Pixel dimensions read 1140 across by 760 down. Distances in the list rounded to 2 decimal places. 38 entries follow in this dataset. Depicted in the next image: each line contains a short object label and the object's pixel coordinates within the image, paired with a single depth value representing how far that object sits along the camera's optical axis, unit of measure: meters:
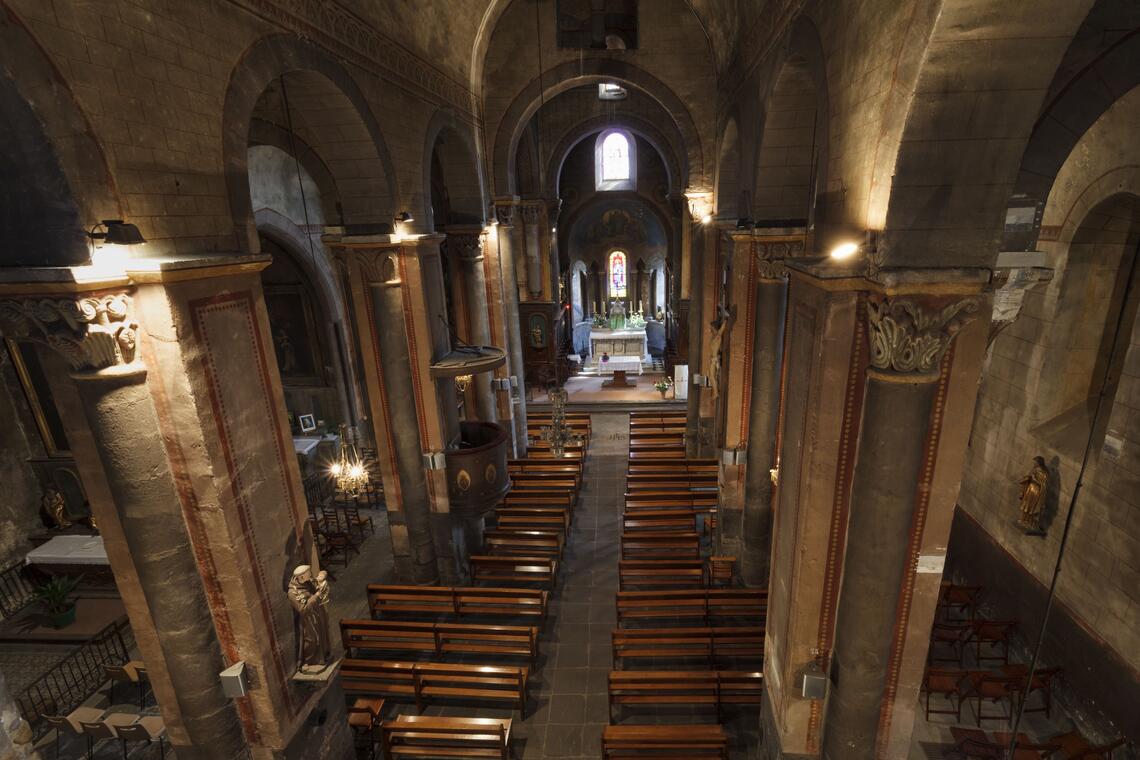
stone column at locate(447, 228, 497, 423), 12.23
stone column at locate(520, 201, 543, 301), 21.22
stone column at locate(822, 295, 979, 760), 4.04
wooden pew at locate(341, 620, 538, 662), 8.52
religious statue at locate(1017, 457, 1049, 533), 7.68
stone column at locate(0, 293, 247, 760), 4.12
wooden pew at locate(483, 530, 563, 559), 11.05
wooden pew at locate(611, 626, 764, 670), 8.19
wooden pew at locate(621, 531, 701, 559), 10.66
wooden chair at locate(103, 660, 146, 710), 8.05
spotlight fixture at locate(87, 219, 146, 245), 4.05
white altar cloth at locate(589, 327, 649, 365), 24.44
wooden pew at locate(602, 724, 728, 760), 6.70
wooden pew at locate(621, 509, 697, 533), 11.42
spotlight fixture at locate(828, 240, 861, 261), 4.48
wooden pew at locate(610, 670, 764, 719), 7.43
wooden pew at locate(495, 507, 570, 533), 11.71
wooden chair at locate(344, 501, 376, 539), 12.51
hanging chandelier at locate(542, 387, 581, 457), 13.66
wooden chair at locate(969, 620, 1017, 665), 8.08
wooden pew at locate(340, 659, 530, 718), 7.67
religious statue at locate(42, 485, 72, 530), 11.48
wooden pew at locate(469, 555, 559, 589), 10.27
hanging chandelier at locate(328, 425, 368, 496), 9.55
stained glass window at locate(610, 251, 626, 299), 27.83
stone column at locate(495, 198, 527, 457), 13.86
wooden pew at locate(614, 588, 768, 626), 8.94
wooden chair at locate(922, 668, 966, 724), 7.30
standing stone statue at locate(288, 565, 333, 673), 5.73
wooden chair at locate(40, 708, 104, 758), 7.11
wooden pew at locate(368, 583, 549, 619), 9.26
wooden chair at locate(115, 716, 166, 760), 6.83
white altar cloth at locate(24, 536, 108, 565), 9.97
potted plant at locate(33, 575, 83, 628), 9.48
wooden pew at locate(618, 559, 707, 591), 9.89
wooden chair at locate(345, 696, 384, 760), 7.22
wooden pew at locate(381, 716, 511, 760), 6.86
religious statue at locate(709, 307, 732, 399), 10.69
